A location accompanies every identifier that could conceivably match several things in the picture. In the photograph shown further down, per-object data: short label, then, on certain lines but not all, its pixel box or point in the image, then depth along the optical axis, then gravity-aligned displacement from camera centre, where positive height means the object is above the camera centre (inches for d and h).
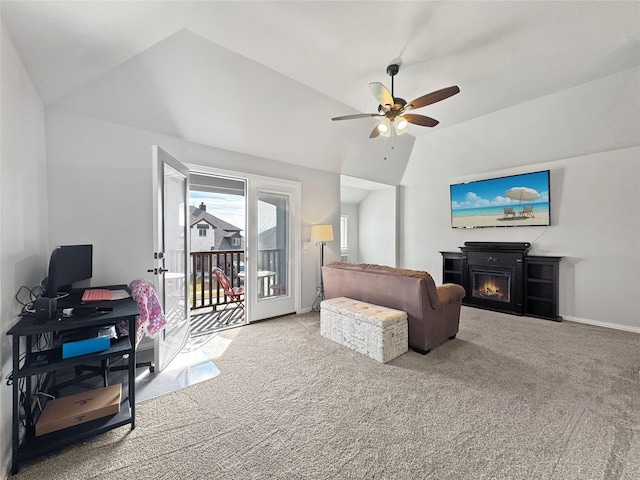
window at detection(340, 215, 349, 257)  294.8 +2.2
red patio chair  170.2 -32.9
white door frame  140.9 +11.2
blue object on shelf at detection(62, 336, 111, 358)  64.4 -26.3
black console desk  57.5 -29.3
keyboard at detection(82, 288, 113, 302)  76.0 -16.0
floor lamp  171.6 +3.9
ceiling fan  91.3 +49.6
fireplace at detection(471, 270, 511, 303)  178.7 -33.2
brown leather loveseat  111.0 -26.6
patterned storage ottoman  105.6 -38.0
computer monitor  68.3 -7.7
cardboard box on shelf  63.8 -42.7
